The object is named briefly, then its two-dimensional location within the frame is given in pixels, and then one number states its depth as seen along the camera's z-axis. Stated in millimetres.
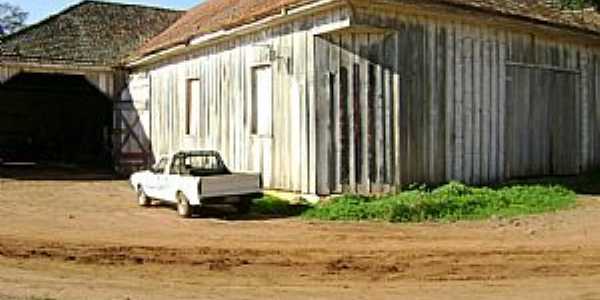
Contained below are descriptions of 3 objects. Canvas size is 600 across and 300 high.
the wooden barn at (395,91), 16188
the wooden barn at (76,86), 27547
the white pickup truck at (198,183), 15078
